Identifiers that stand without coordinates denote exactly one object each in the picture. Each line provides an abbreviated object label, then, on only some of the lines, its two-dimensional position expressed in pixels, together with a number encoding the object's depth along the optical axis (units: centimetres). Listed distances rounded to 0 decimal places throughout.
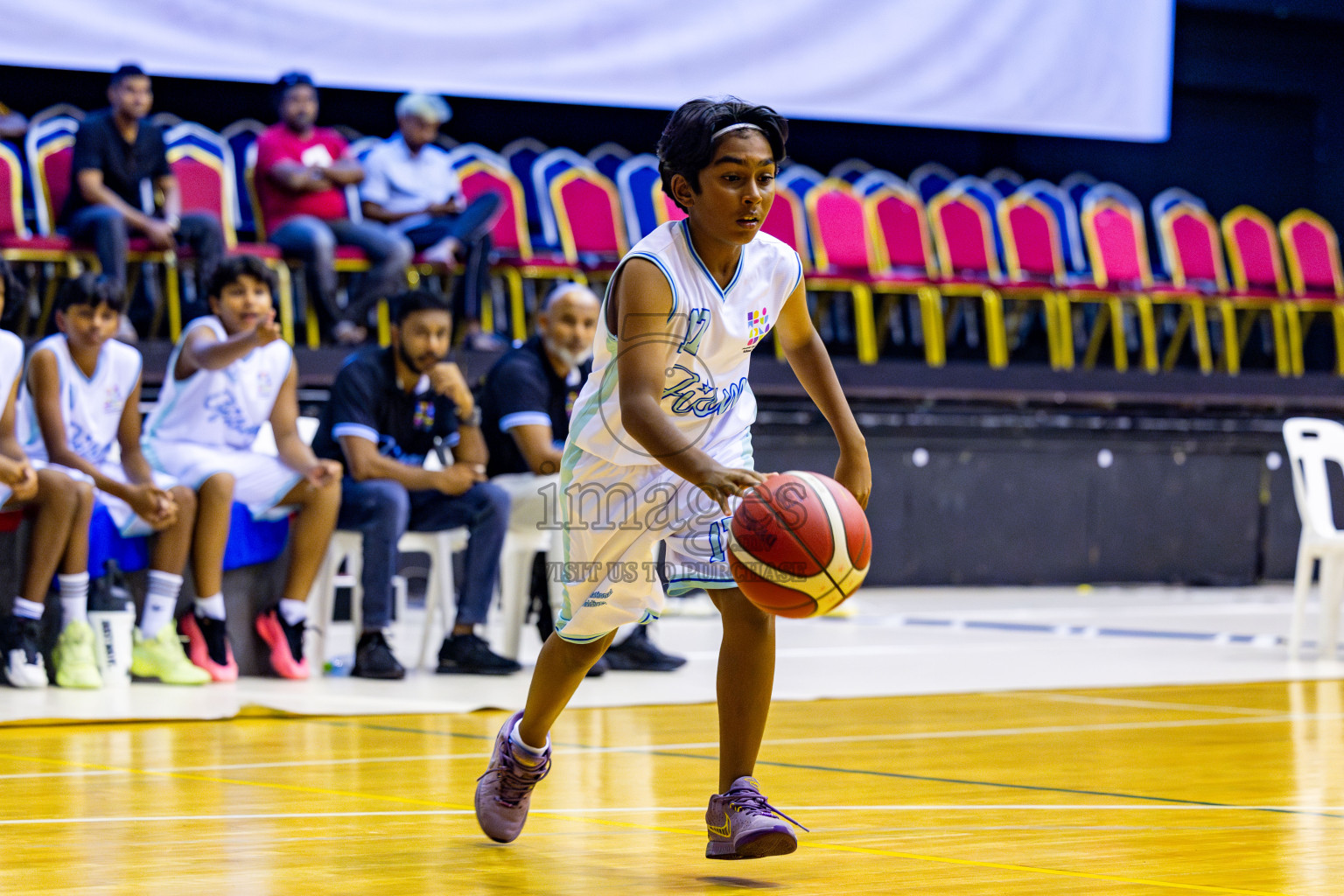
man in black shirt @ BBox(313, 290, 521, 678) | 955
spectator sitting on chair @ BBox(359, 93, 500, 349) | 1518
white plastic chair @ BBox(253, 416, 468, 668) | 983
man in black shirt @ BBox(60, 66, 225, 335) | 1351
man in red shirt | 1442
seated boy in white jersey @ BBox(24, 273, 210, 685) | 916
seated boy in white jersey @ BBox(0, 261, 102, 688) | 878
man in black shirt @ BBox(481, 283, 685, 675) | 977
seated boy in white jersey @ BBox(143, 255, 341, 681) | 937
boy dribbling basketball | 467
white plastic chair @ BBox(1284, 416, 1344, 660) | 1115
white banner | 1538
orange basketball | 438
